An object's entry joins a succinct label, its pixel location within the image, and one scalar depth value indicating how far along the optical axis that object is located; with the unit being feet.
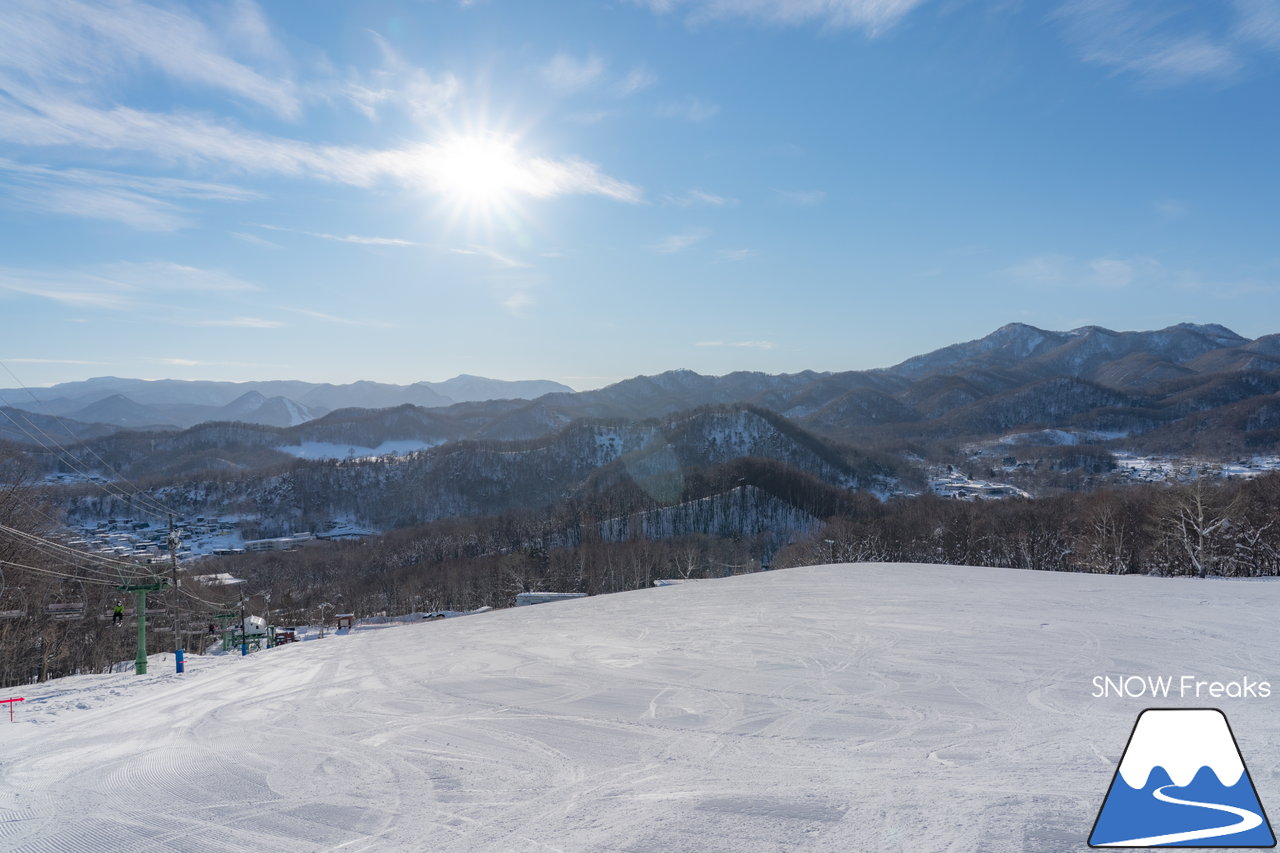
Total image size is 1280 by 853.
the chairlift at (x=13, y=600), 90.67
